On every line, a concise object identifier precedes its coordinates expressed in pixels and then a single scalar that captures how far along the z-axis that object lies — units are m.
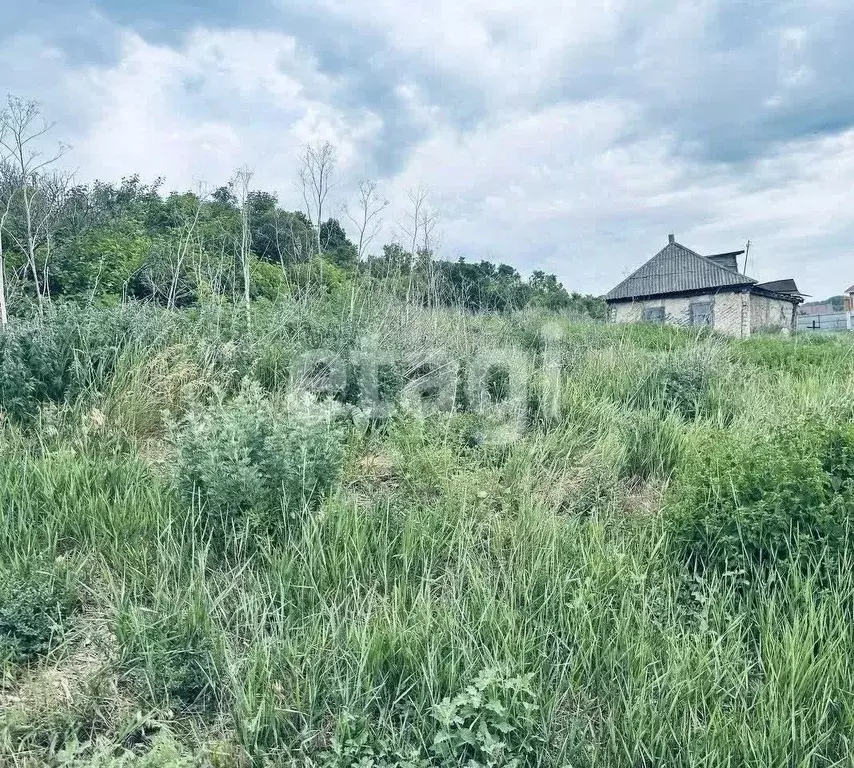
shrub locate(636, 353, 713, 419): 5.48
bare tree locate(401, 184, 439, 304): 8.88
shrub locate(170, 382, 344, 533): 3.12
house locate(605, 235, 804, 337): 28.19
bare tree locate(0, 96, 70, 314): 14.69
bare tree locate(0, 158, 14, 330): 12.03
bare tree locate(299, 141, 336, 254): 9.61
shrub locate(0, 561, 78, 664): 2.45
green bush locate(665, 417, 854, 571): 2.81
